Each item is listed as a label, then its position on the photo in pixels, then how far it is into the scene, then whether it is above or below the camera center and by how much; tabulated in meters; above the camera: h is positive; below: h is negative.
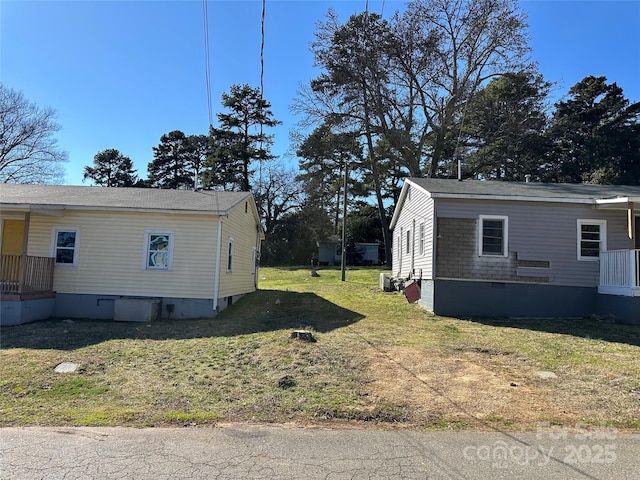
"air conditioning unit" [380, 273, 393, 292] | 18.97 -0.86
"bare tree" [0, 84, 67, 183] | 34.50 +8.24
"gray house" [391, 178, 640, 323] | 13.56 +0.58
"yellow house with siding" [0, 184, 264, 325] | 13.04 -0.08
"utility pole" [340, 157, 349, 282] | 23.66 +1.92
